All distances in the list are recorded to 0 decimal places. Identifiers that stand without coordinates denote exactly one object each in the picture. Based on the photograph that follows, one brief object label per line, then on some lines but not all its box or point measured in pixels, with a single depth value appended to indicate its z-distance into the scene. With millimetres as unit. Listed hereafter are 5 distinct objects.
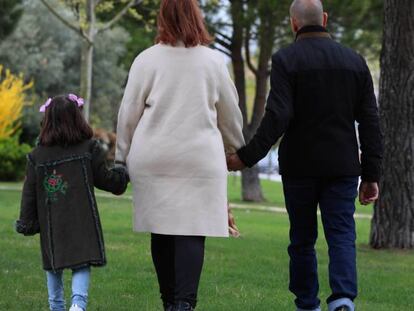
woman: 10484
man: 10820
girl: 10539
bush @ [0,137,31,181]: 63219
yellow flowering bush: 61875
